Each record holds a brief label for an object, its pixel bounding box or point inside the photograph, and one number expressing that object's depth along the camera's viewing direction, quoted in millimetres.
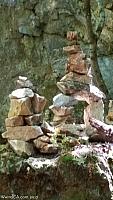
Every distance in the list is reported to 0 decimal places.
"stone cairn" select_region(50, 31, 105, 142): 5418
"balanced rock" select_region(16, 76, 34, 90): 5133
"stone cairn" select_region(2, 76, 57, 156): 4820
